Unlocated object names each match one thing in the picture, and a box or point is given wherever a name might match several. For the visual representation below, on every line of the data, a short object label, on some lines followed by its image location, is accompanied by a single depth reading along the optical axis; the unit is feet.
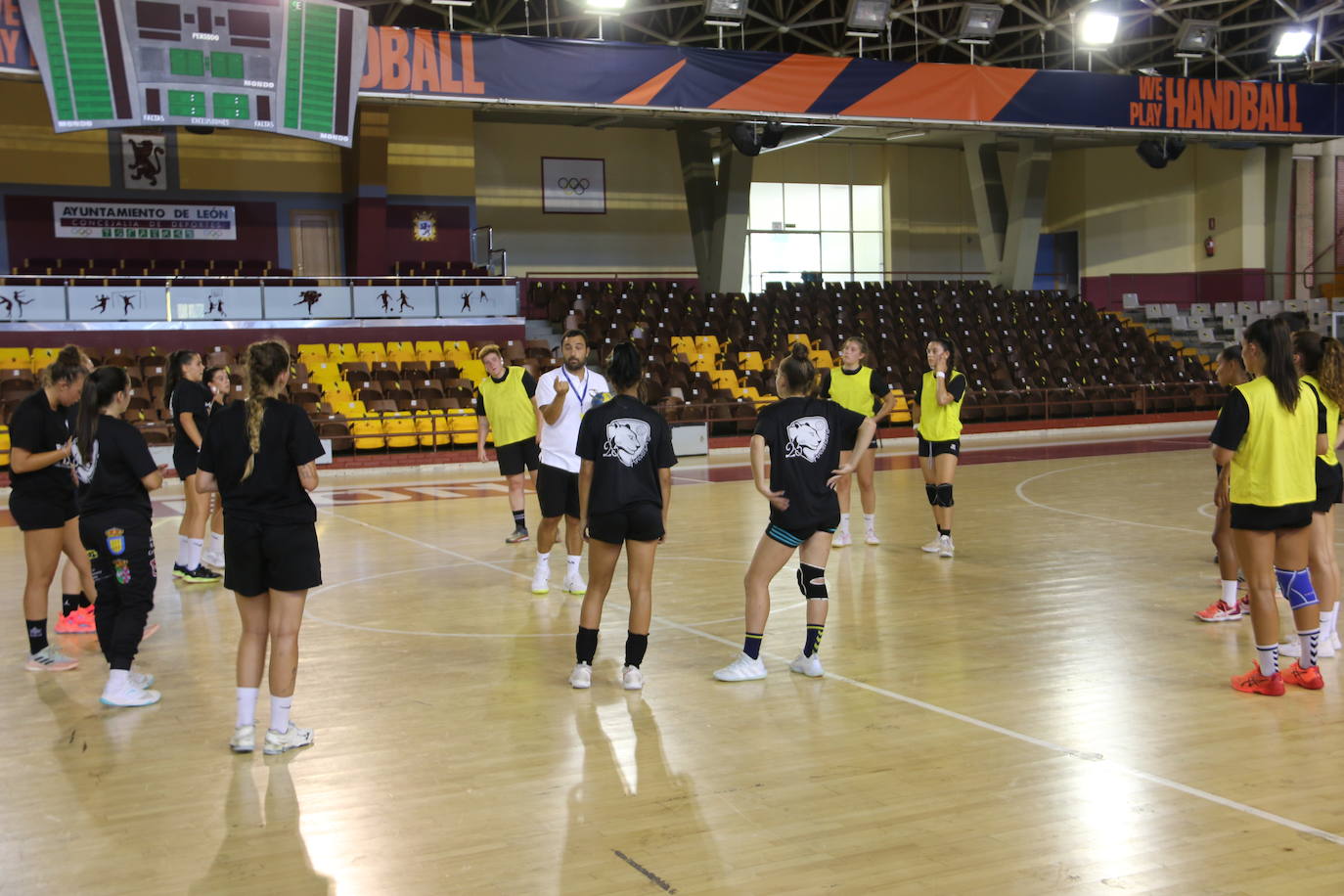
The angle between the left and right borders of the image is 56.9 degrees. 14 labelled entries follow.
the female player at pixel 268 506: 16.98
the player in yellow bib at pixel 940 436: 34.09
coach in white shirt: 27.40
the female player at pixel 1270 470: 18.95
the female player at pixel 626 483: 19.86
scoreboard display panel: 63.67
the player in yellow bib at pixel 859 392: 33.32
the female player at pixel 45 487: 20.98
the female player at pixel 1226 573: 24.57
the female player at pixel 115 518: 19.72
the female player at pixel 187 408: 28.76
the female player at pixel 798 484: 20.59
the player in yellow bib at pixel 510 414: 34.53
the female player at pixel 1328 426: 20.76
